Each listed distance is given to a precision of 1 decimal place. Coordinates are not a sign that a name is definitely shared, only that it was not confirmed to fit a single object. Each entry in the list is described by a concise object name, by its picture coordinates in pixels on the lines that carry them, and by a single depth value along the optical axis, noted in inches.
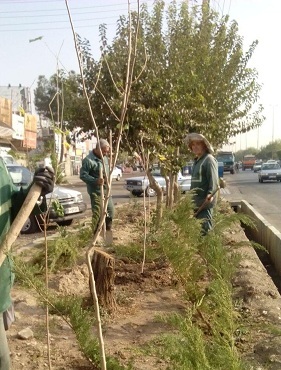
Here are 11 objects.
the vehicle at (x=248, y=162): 3250.5
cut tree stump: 198.1
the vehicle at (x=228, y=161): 2443.9
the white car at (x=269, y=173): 1557.6
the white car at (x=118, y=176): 1879.2
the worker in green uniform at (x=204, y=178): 244.5
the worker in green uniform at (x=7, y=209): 110.0
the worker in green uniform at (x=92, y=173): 307.7
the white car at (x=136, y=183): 999.6
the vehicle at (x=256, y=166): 2655.3
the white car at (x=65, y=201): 508.1
